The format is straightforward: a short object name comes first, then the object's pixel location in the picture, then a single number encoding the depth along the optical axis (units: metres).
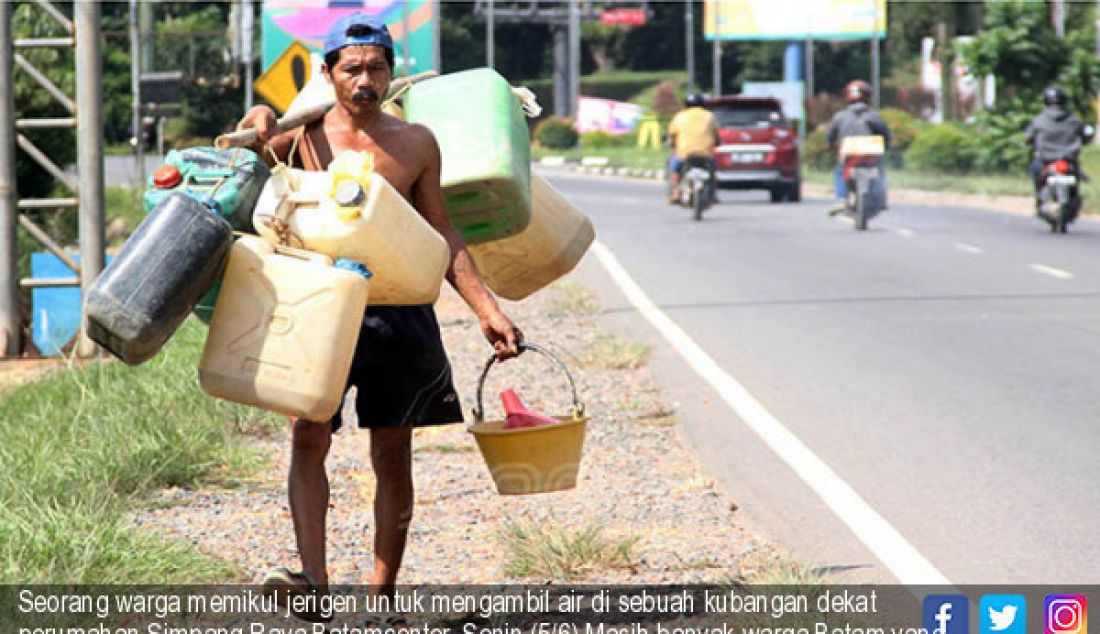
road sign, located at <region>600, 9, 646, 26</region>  121.69
